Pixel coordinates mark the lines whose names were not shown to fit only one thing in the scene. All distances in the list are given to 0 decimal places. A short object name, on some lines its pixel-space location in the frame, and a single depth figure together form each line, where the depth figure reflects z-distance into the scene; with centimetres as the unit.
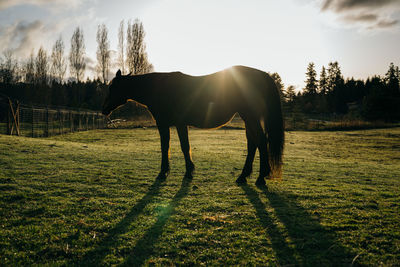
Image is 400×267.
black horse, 490
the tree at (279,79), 5484
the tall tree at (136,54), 3994
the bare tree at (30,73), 5194
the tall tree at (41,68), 5118
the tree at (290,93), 5959
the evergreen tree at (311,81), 8306
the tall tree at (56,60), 4938
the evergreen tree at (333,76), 8626
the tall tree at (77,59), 4669
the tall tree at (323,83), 8656
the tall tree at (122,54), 4097
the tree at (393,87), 3938
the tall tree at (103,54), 4469
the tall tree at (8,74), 4925
